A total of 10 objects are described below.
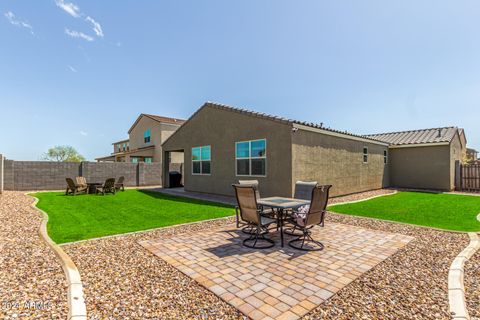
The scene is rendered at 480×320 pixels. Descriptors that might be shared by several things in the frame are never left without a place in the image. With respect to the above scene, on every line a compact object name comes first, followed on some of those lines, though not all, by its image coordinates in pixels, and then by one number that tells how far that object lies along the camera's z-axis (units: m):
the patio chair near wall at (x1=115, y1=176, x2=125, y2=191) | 15.80
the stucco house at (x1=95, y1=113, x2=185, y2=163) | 28.02
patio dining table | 5.11
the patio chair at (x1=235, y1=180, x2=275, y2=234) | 5.84
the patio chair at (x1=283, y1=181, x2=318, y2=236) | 6.81
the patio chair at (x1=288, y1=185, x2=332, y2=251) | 4.63
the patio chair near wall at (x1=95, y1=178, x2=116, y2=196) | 14.27
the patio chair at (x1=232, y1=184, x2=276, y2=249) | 4.66
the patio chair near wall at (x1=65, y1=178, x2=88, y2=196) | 13.71
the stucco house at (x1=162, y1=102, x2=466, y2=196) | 10.30
